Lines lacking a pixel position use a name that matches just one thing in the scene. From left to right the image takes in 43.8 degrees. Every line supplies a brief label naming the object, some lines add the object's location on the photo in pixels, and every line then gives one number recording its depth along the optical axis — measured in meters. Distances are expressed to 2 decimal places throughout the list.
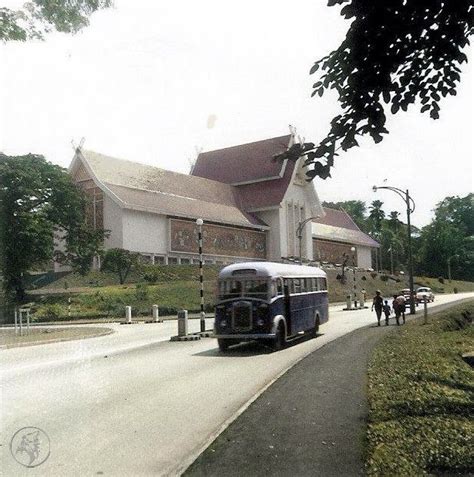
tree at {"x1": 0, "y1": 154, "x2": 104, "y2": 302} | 42.03
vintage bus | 16.22
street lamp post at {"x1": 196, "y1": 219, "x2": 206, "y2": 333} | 22.92
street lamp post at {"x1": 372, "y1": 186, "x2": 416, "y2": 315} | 33.75
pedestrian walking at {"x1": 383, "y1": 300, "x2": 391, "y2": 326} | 25.53
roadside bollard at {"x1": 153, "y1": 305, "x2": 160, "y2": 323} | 33.49
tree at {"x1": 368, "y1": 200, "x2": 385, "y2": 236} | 125.31
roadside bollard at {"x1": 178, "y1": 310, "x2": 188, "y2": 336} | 21.31
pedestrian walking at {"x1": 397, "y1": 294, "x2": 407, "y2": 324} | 25.25
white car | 46.69
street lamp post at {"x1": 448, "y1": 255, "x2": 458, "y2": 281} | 98.41
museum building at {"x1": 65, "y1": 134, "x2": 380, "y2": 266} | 53.44
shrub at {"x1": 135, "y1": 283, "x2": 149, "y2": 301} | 42.84
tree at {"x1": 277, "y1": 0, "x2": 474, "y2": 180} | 7.71
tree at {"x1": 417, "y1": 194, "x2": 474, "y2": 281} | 104.48
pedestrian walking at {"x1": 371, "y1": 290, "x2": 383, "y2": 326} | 25.21
